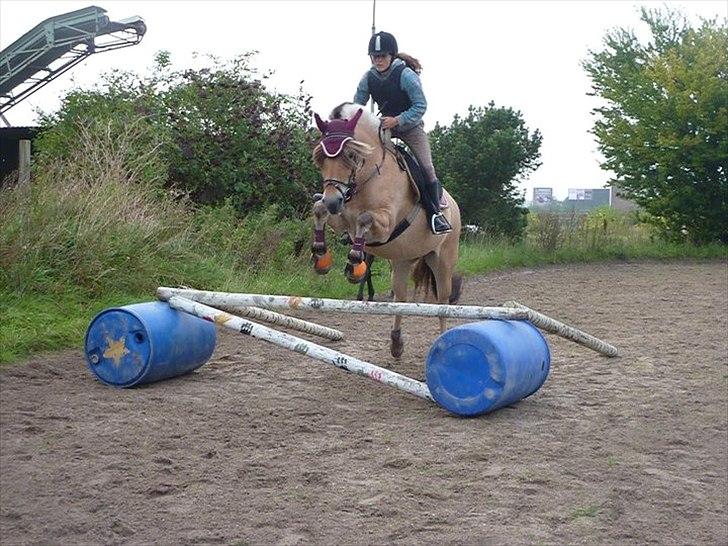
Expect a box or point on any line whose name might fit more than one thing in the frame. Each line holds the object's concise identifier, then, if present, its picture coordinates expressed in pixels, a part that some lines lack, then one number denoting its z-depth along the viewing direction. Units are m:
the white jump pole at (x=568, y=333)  6.40
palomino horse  6.75
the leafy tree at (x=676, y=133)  22.41
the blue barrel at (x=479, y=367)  5.97
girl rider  7.58
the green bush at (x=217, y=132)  14.08
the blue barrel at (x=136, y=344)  6.59
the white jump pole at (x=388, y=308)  6.26
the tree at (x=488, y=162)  21.48
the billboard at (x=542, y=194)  51.12
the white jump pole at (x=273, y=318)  7.71
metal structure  21.86
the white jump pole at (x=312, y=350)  6.22
